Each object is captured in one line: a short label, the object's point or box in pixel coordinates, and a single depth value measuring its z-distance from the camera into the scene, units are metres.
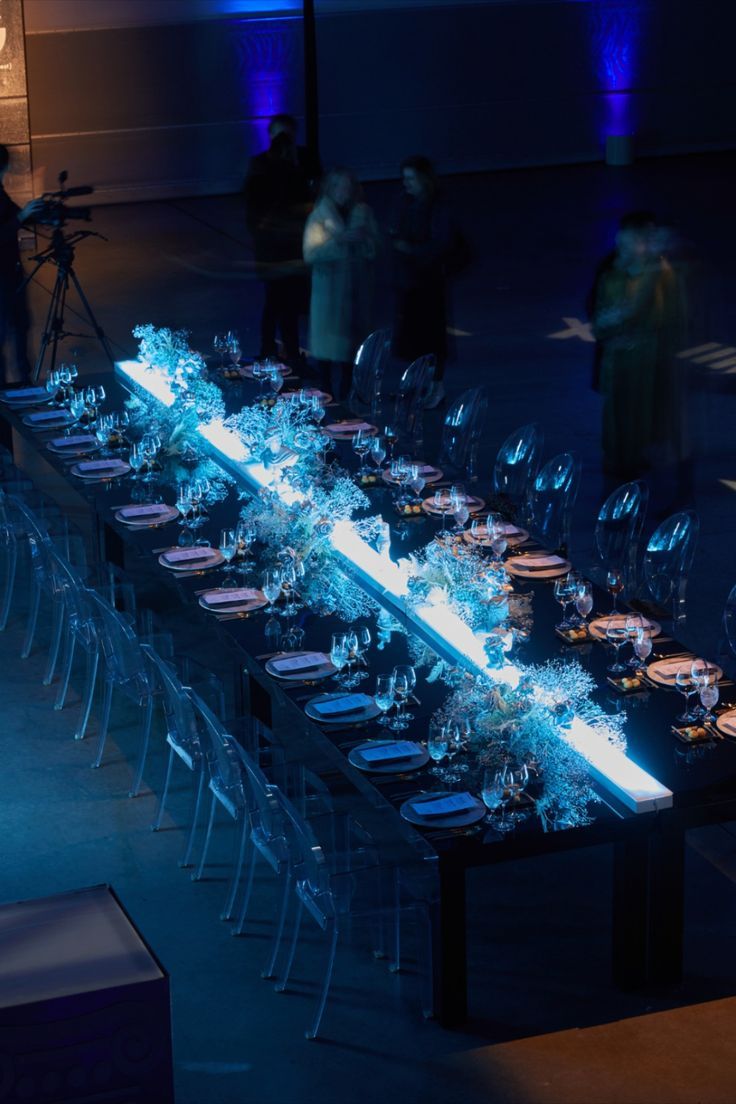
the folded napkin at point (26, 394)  9.30
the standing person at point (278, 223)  11.41
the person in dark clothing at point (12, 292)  11.52
